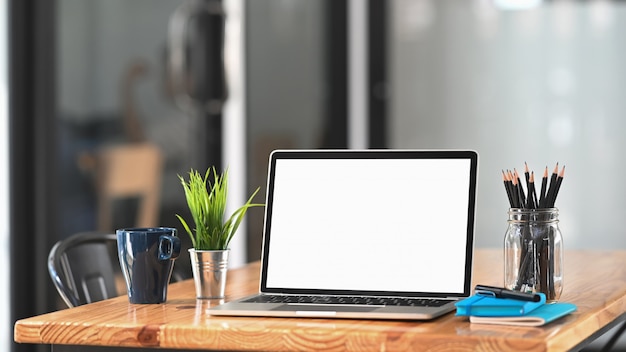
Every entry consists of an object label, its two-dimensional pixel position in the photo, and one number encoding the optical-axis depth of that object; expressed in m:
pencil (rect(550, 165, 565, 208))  2.19
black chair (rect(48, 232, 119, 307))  2.64
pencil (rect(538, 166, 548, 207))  2.18
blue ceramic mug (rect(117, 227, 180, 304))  2.20
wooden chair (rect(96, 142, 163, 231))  3.99
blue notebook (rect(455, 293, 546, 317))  1.95
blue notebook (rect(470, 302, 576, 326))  1.93
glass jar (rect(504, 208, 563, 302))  2.16
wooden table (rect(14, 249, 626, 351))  1.88
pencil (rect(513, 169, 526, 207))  2.19
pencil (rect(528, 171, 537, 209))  2.18
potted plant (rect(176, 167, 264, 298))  2.23
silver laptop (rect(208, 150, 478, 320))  2.14
